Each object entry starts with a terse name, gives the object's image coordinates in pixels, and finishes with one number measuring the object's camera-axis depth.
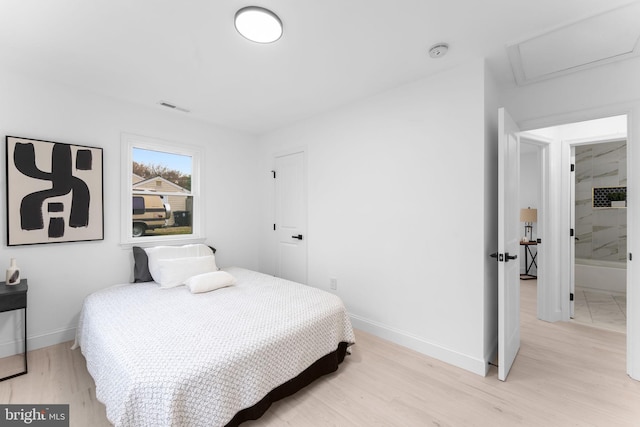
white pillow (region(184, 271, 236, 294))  2.62
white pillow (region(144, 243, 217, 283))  3.00
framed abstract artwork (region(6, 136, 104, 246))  2.47
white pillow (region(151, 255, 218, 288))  2.82
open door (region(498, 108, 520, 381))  2.11
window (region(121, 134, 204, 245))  3.15
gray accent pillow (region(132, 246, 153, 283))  3.02
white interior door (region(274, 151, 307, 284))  3.71
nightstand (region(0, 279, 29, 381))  2.14
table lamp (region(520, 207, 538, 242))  5.13
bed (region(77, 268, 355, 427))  1.38
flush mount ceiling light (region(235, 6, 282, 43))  1.70
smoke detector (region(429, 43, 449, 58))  2.06
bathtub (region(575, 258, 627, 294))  4.31
